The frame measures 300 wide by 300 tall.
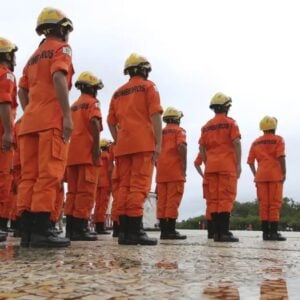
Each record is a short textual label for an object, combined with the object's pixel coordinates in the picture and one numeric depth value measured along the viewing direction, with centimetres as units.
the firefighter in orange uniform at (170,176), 761
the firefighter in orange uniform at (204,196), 799
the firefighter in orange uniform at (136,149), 497
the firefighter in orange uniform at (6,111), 509
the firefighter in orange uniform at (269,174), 800
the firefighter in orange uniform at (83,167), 608
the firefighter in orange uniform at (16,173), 731
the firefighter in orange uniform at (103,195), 993
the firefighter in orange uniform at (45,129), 391
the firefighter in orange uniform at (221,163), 687
